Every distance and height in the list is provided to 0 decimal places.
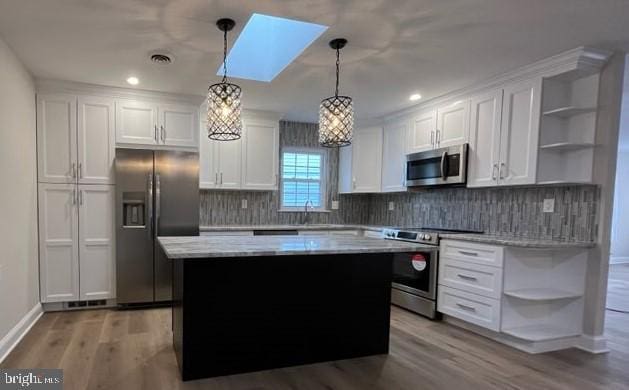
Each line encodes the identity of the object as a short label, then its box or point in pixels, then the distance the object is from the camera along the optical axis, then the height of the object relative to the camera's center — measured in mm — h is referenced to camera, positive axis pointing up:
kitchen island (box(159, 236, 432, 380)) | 2303 -859
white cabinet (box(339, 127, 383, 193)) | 4992 +246
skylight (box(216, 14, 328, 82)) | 2705 +1047
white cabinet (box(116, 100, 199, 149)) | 3936 +527
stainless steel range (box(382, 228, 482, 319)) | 3727 -987
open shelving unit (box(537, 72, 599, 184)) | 2943 +474
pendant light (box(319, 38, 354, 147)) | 2410 +375
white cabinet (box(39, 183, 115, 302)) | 3646 -732
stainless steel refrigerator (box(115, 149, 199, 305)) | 3824 -477
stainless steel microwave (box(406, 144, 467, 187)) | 3699 +154
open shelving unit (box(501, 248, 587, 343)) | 3033 -876
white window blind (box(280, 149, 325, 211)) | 5316 -24
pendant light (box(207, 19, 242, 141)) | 2312 +427
